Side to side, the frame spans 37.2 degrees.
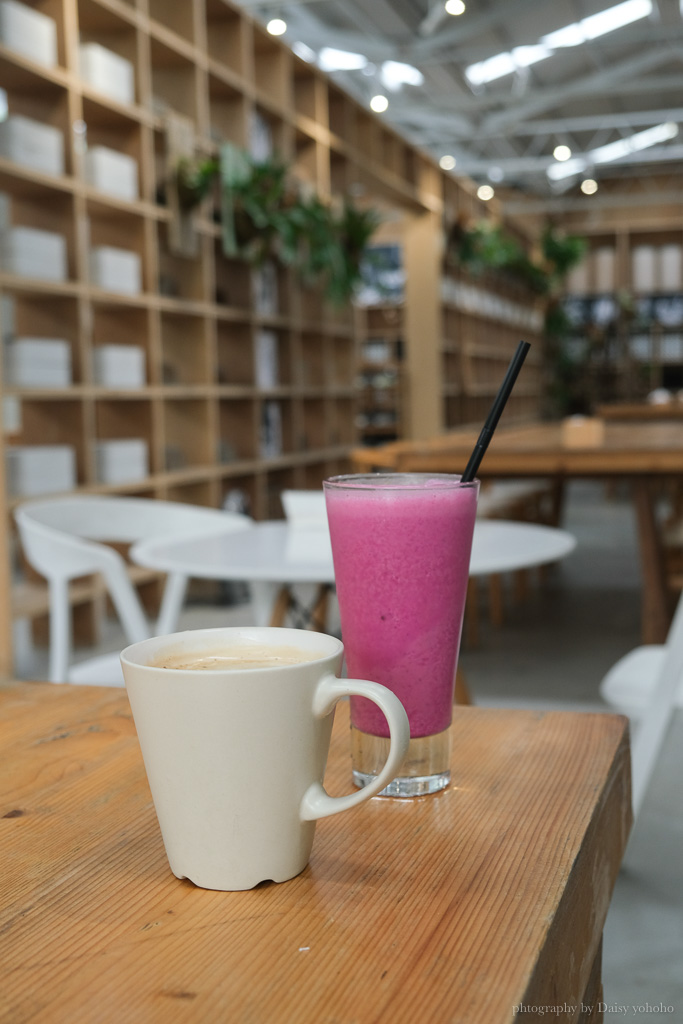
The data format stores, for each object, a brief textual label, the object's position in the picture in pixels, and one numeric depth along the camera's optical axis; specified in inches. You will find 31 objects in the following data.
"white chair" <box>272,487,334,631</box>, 75.5
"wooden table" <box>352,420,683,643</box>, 104.1
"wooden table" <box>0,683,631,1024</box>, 13.4
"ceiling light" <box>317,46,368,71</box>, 312.2
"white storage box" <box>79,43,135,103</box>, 144.6
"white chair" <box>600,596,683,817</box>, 54.6
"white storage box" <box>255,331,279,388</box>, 196.4
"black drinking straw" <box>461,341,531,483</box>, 20.2
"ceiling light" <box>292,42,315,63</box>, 310.5
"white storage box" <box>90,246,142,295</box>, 148.6
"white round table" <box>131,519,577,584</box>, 56.9
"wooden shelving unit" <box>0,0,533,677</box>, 142.9
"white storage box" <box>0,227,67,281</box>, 132.3
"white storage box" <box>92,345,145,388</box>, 150.2
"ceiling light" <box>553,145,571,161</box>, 428.9
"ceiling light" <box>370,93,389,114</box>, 276.8
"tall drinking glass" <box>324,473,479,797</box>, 19.4
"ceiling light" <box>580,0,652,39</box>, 300.0
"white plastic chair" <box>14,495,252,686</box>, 73.7
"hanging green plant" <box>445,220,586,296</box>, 325.7
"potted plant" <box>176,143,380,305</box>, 169.8
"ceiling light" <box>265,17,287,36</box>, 195.2
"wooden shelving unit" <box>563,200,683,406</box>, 496.7
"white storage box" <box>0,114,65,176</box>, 130.2
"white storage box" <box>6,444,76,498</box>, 132.1
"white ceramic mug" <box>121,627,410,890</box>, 15.8
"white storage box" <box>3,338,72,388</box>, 133.8
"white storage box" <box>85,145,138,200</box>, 147.4
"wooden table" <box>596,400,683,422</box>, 240.2
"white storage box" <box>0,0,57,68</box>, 127.0
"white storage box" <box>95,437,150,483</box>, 150.3
